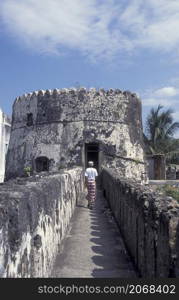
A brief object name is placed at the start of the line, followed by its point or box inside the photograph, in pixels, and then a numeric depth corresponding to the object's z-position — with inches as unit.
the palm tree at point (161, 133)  793.0
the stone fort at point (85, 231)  82.4
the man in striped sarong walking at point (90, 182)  266.7
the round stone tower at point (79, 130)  492.5
